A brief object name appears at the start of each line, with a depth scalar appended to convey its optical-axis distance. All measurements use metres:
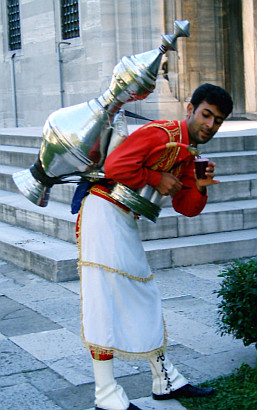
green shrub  4.26
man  3.65
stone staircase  7.15
